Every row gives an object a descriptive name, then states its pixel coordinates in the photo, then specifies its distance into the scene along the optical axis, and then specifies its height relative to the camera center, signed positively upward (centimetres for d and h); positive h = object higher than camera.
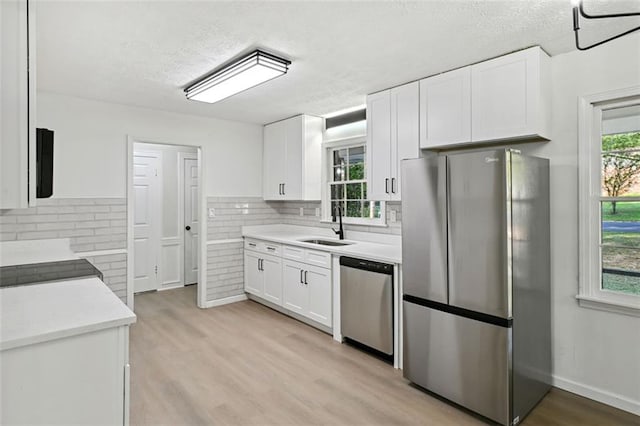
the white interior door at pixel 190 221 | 593 -10
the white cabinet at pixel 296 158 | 454 +73
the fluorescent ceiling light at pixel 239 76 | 264 +111
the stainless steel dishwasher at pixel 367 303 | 307 -78
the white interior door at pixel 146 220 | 544 -8
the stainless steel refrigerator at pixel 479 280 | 224 -43
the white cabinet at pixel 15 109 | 119 +35
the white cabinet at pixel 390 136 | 325 +73
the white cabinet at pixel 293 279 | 374 -74
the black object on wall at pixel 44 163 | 208 +30
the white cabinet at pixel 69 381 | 131 -64
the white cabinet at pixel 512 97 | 252 +84
